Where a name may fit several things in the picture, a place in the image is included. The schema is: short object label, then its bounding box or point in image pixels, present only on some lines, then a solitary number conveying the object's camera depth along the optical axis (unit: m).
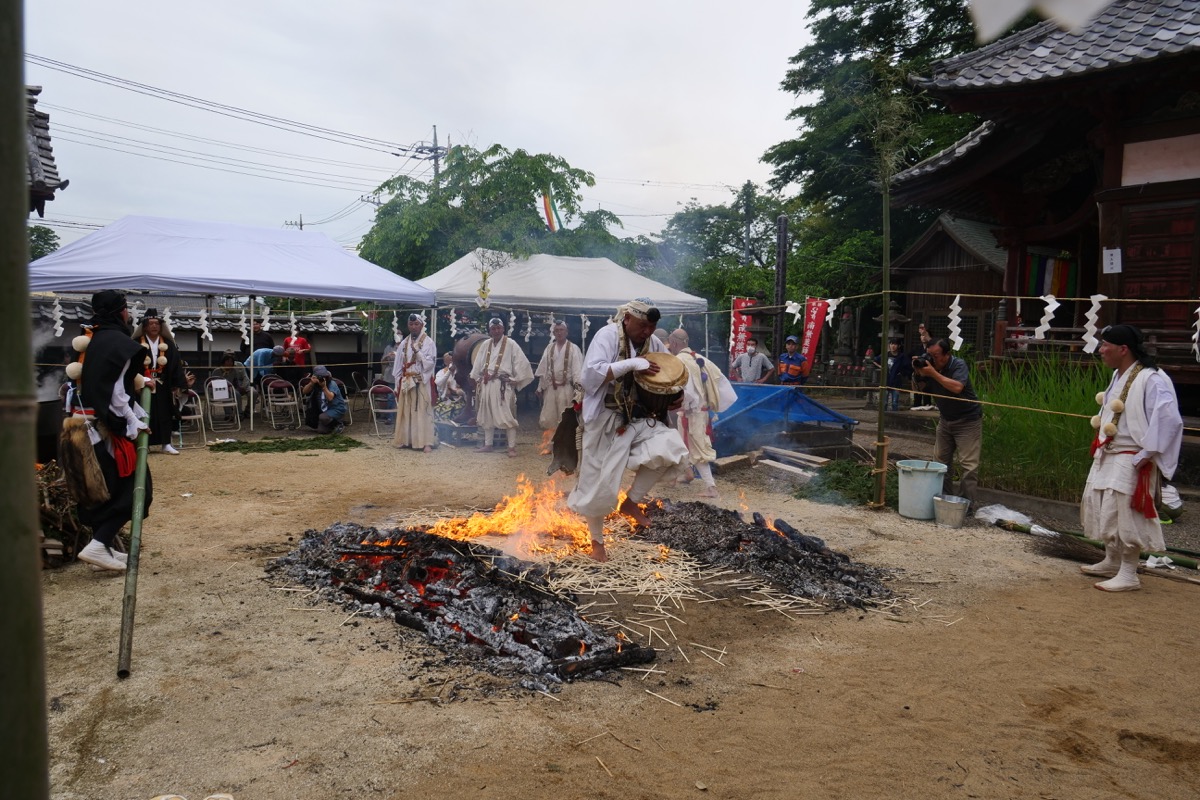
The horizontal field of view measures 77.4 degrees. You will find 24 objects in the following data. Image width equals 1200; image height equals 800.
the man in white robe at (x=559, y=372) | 12.05
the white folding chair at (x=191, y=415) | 11.23
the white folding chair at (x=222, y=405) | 12.17
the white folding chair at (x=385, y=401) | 12.86
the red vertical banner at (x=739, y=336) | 14.77
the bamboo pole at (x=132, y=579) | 3.55
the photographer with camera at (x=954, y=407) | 7.26
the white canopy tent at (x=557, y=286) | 14.49
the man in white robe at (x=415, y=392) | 11.27
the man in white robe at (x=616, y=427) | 5.24
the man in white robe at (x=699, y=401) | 8.59
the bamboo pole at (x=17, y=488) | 0.86
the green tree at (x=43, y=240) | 28.08
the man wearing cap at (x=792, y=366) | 14.60
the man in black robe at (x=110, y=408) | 5.04
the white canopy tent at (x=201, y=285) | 10.68
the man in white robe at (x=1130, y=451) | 5.03
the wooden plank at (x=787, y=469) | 8.81
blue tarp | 9.90
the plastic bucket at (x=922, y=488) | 7.26
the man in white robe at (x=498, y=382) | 11.30
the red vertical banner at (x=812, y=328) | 13.98
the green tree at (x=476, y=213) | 17.19
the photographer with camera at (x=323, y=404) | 12.44
